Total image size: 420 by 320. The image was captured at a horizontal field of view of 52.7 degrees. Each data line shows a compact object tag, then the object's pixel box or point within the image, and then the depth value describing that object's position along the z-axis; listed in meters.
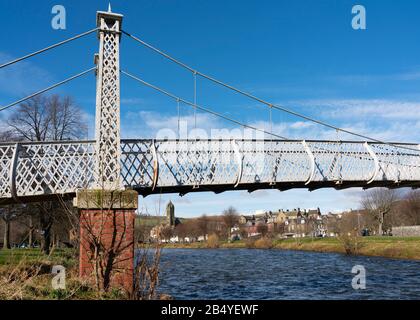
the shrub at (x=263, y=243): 77.79
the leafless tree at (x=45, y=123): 32.94
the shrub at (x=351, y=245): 51.01
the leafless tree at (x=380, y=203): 82.69
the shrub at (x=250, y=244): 83.12
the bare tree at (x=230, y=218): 142.73
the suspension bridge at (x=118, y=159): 13.90
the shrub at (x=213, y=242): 95.32
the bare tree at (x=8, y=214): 35.91
